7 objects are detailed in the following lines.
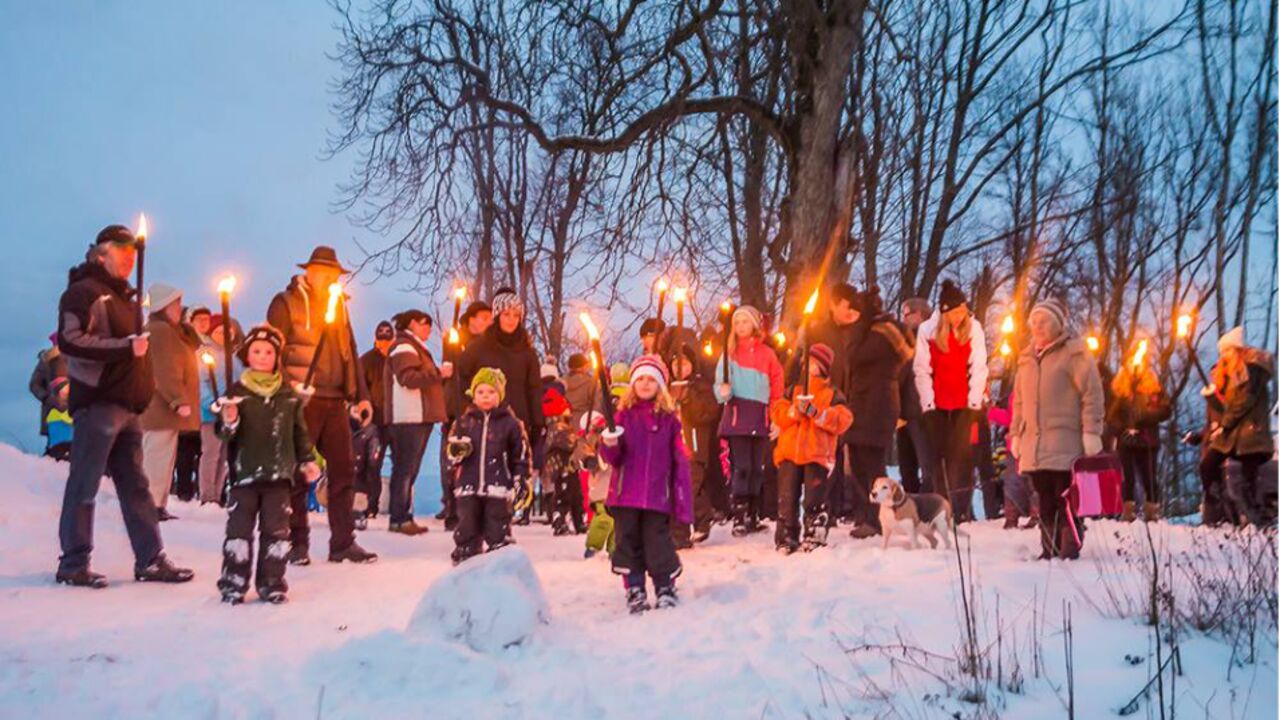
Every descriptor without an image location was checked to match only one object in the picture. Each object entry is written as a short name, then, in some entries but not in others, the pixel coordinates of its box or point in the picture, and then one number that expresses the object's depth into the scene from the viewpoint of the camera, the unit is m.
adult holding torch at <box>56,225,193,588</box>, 5.98
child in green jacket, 5.78
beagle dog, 7.38
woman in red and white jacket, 8.23
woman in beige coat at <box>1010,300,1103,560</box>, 6.73
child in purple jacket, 5.90
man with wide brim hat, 7.22
